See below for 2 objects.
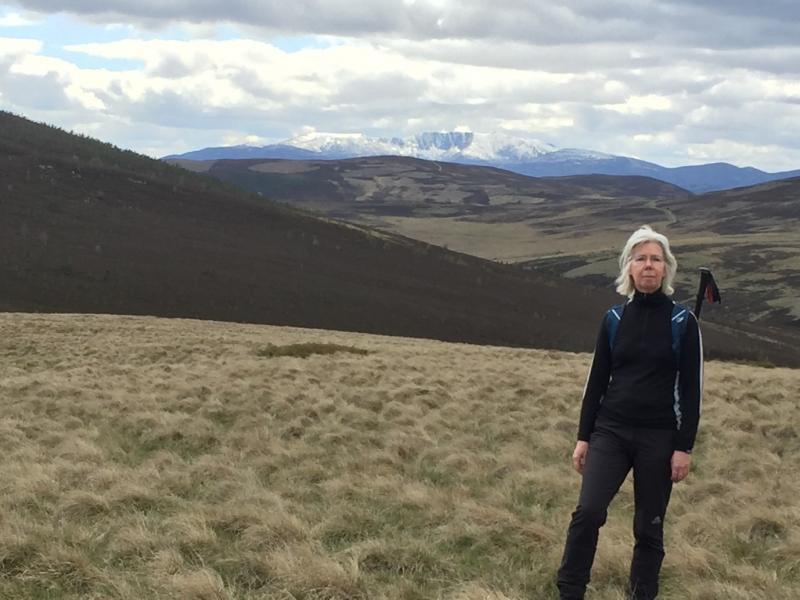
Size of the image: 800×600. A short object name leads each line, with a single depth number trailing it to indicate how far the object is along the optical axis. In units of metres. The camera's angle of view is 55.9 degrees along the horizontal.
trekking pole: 7.37
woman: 5.17
